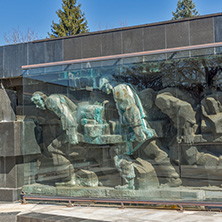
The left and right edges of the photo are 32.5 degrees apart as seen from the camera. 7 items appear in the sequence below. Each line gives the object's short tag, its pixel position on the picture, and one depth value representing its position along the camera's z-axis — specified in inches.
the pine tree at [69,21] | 1294.5
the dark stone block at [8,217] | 288.4
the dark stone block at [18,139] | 357.1
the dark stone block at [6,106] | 380.5
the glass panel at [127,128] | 290.2
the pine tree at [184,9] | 1417.1
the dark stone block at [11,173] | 366.0
